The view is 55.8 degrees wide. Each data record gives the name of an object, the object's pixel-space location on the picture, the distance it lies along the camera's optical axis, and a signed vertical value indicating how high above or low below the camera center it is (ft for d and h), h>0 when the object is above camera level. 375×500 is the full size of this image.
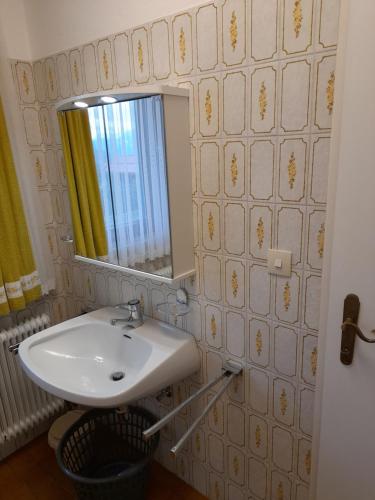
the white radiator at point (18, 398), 5.78 -4.02
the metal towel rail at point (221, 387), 3.37 -2.70
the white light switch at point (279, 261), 3.64 -1.20
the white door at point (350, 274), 2.89 -1.23
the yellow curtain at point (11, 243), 5.28 -1.32
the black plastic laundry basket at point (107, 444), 5.37 -4.51
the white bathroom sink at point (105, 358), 3.98 -2.60
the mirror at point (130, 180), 4.02 -0.38
